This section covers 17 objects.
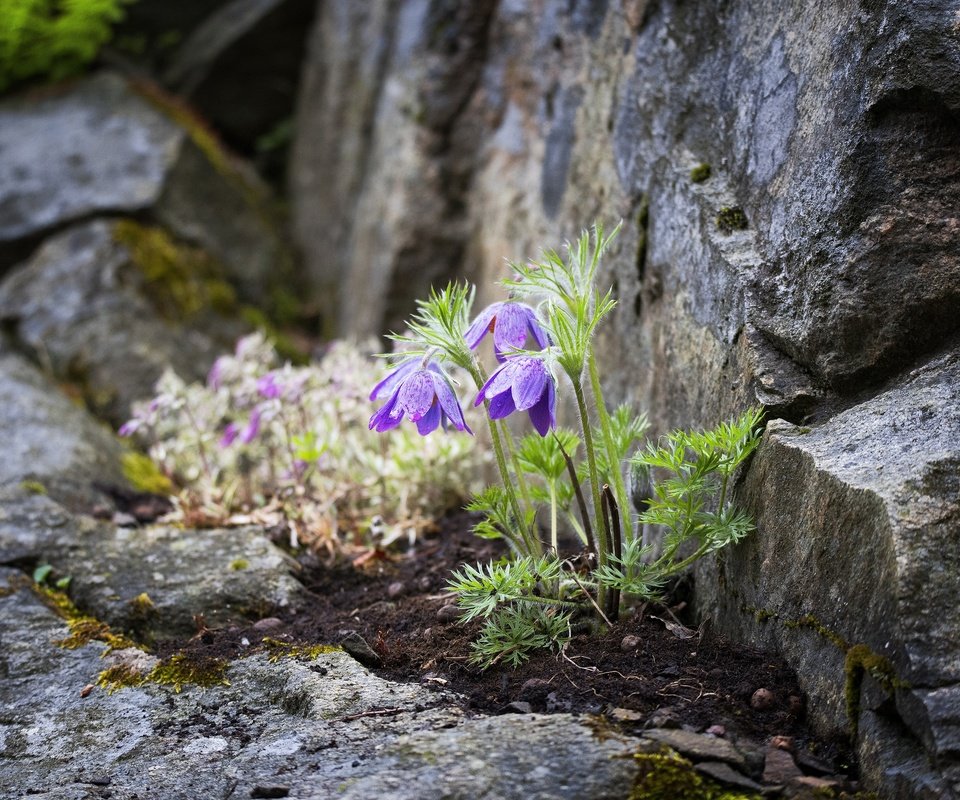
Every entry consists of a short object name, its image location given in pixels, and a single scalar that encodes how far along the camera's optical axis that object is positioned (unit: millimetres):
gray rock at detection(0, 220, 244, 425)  6172
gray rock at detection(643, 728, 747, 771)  2072
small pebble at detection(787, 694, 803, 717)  2291
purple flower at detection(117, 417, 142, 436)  4309
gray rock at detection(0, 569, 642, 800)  2041
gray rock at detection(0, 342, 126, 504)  4496
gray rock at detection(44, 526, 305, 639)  3369
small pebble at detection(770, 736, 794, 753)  2146
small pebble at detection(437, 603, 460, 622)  3041
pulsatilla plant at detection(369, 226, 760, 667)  2547
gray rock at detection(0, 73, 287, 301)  7039
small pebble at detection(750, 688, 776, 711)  2299
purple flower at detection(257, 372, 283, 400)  4188
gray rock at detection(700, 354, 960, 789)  1947
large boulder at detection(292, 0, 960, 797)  2139
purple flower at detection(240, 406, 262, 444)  4344
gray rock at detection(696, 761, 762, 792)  2004
